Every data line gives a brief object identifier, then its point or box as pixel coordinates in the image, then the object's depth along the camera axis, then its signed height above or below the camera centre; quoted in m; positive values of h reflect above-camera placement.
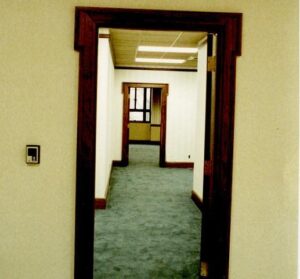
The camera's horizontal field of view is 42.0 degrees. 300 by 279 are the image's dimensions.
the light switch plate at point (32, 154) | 2.53 -0.26
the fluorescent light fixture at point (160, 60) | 8.80 +1.29
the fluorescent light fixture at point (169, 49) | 7.24 +1.28
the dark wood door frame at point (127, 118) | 9.93 -0.04
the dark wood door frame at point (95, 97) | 2.53 +0.08
